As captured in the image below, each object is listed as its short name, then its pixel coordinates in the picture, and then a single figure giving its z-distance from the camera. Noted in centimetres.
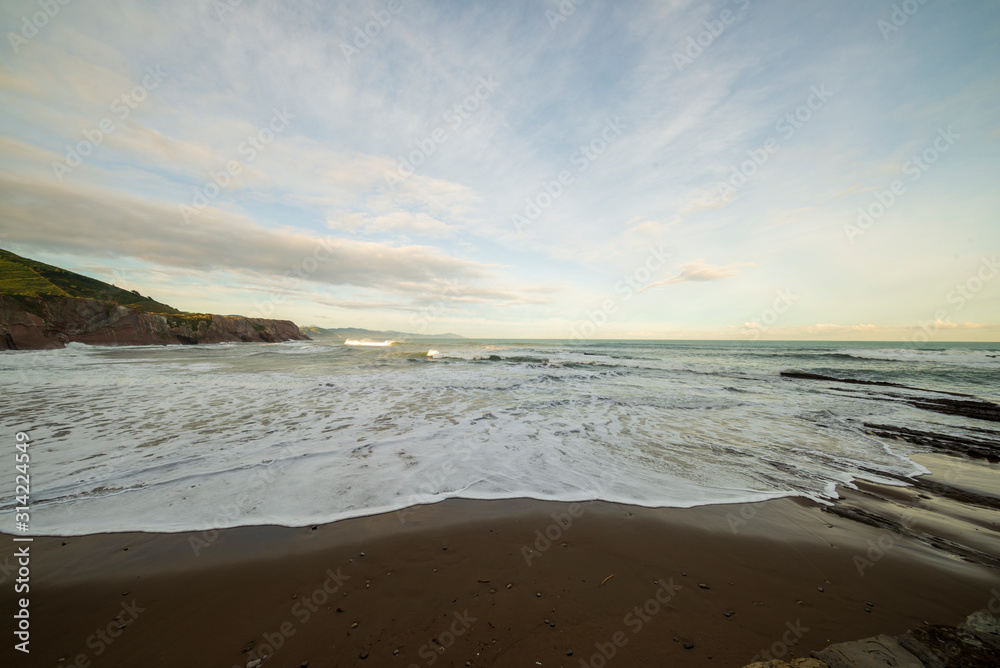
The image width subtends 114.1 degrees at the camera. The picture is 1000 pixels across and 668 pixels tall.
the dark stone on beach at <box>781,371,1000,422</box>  1097
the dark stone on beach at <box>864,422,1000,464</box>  734
